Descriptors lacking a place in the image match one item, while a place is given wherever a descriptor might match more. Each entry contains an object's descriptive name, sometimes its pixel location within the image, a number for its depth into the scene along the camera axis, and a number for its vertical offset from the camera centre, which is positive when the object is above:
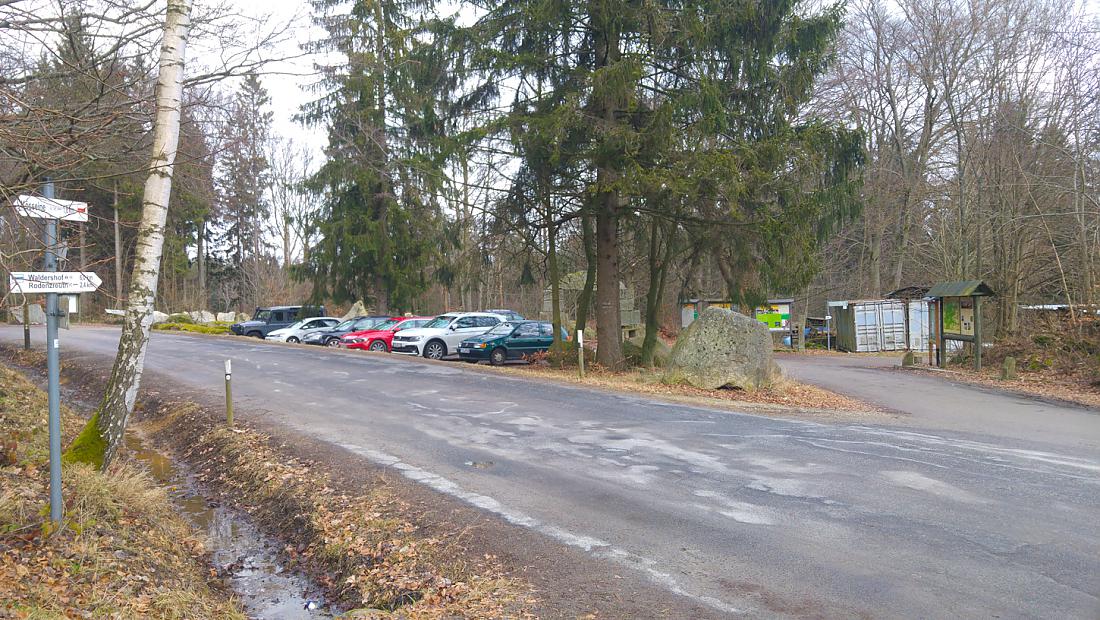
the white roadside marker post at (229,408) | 12.04 -1.47
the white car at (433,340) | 25.75 -0.88
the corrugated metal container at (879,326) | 34.03 -0.73
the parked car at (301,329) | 32.47 -0.61
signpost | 5.73 +0.26
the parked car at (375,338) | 28.86 -0.91
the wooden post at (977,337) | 20.69 -0.78
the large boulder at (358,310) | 41.34 +0.24
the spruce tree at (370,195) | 31.09 +5.58
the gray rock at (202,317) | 46.38 -0.07
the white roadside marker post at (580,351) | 17.72 -0.91
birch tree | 7.97 +0.56
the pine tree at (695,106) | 16.73 +4.79
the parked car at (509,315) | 32.75 -0.09
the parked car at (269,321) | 36.09 -0.28
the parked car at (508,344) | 24.45 -1.00
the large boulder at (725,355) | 16.58 -0.96
